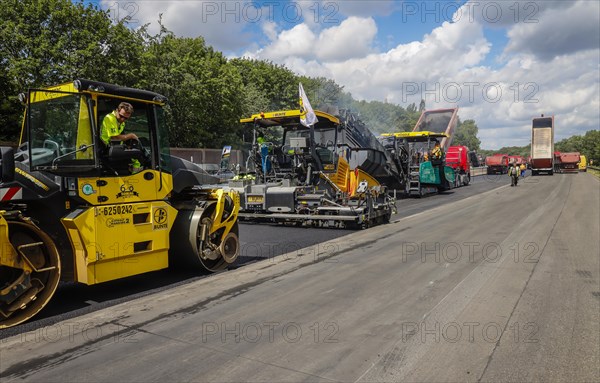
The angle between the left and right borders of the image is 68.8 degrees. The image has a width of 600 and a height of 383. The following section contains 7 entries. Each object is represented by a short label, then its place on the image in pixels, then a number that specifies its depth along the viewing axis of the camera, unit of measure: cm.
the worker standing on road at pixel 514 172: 2517
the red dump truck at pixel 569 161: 4638
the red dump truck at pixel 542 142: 3756
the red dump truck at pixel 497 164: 4419
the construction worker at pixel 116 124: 482
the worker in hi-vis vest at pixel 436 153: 2027
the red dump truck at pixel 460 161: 2714
